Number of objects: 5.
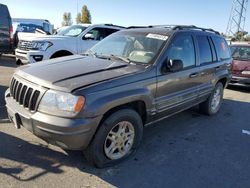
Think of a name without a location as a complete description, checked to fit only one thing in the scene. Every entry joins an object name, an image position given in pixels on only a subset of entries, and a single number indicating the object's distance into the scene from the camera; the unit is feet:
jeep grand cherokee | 7.49
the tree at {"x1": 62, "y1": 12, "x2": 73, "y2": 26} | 153.33
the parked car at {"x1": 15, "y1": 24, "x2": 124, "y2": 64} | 19.44
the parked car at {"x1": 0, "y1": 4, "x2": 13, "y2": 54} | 29.10
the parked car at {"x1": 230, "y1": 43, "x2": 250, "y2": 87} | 21.85
